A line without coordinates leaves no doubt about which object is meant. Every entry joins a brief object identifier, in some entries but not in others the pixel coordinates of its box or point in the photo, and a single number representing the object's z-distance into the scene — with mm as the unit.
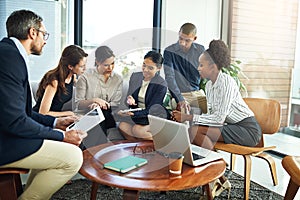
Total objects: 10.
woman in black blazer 2729
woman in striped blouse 2338
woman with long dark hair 2402
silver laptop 1739
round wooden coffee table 1529
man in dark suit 1573
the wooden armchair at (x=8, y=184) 1651
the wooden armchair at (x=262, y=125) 2254
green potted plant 3414
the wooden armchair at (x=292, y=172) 1691
